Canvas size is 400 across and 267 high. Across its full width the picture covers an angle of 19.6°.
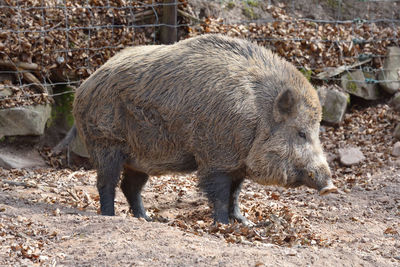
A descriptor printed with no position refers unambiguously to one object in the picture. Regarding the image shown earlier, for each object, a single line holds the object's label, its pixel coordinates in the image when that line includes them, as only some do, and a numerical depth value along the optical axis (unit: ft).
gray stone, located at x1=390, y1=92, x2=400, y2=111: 66.31
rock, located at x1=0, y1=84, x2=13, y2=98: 54.38
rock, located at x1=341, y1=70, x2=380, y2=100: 67.86
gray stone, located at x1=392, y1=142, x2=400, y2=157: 58.70
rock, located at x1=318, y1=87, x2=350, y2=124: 65.00
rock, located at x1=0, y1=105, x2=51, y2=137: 54.58
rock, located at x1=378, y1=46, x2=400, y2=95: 68.26
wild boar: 37.90
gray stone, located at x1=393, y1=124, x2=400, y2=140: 61.09
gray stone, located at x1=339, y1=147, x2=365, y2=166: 58.75
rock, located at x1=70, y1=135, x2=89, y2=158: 58.15
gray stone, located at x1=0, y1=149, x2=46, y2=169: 53.82
